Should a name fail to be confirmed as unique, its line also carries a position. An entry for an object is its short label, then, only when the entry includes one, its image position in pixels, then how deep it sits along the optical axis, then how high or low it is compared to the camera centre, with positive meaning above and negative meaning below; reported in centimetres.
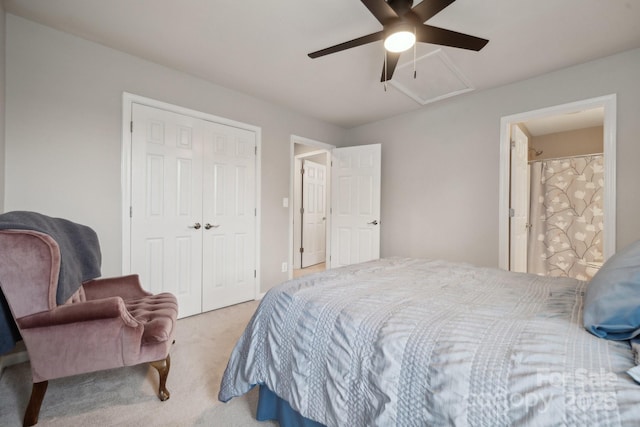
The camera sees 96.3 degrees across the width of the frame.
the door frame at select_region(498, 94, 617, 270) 245 +70
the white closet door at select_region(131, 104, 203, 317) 258 +8
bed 71 -42
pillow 85 -27
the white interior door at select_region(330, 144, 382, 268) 396 +15
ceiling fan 150 +107
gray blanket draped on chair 139 -26
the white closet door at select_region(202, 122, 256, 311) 304 -3
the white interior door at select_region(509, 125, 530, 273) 306 +18
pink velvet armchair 131 -58
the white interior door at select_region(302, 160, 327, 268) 554 +2
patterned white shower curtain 361 +1
